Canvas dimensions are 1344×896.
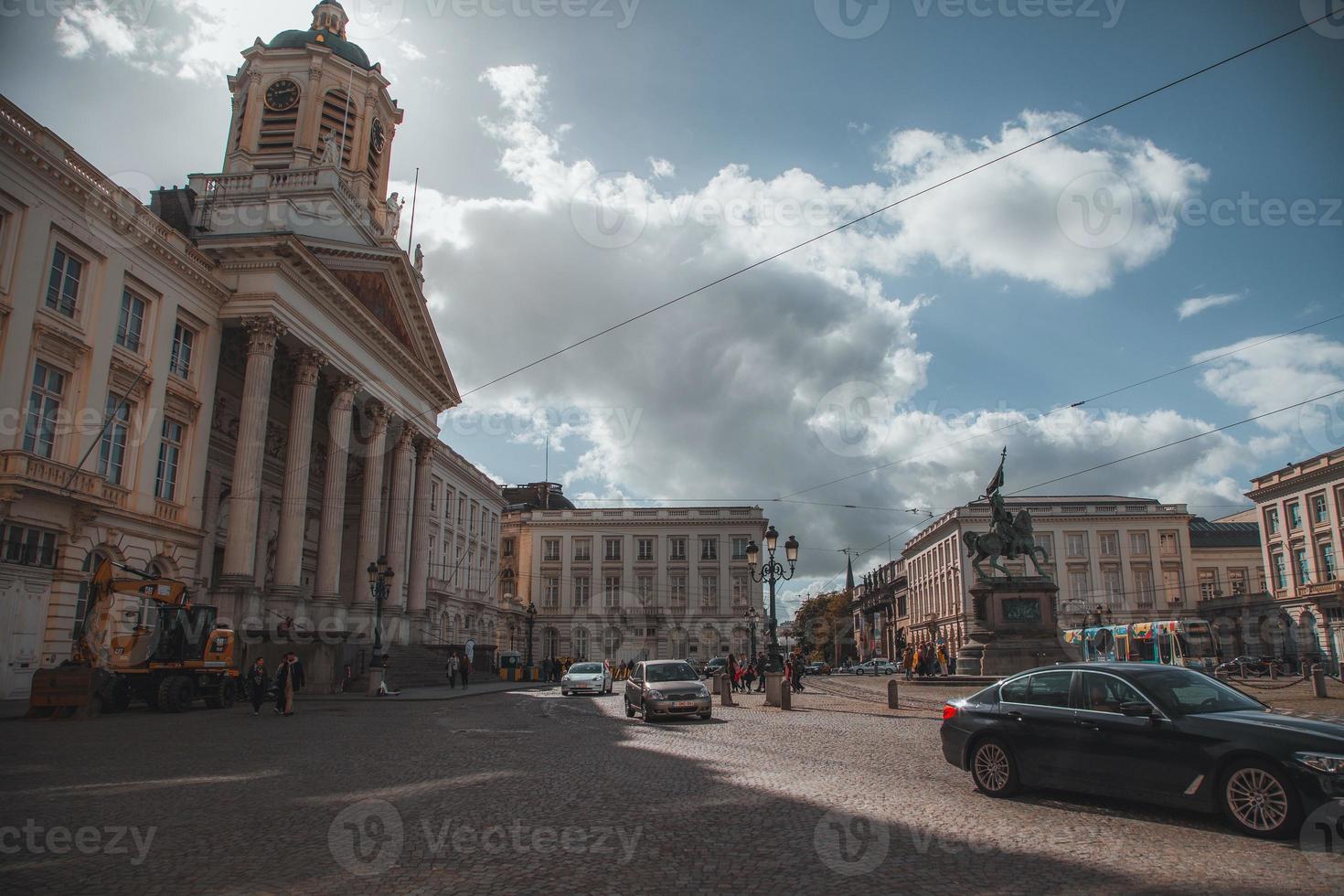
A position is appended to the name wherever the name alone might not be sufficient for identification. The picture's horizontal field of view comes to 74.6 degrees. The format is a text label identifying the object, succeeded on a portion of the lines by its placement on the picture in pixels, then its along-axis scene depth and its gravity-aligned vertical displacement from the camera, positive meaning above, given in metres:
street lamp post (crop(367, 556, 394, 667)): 30.33 +1.63
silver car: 20.28 -1.30
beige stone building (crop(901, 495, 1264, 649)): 80.50 +7.10
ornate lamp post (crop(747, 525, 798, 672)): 25.75 +2.29
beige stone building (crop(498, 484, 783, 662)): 79.69 +5.16
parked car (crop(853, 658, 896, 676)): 63.94 -2.48
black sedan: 6.78 -0.90
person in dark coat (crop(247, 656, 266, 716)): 21.23 -1.18
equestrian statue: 29.84 +3.37
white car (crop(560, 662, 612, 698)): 35.03 -1.77
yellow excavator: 20.95 -0.34
